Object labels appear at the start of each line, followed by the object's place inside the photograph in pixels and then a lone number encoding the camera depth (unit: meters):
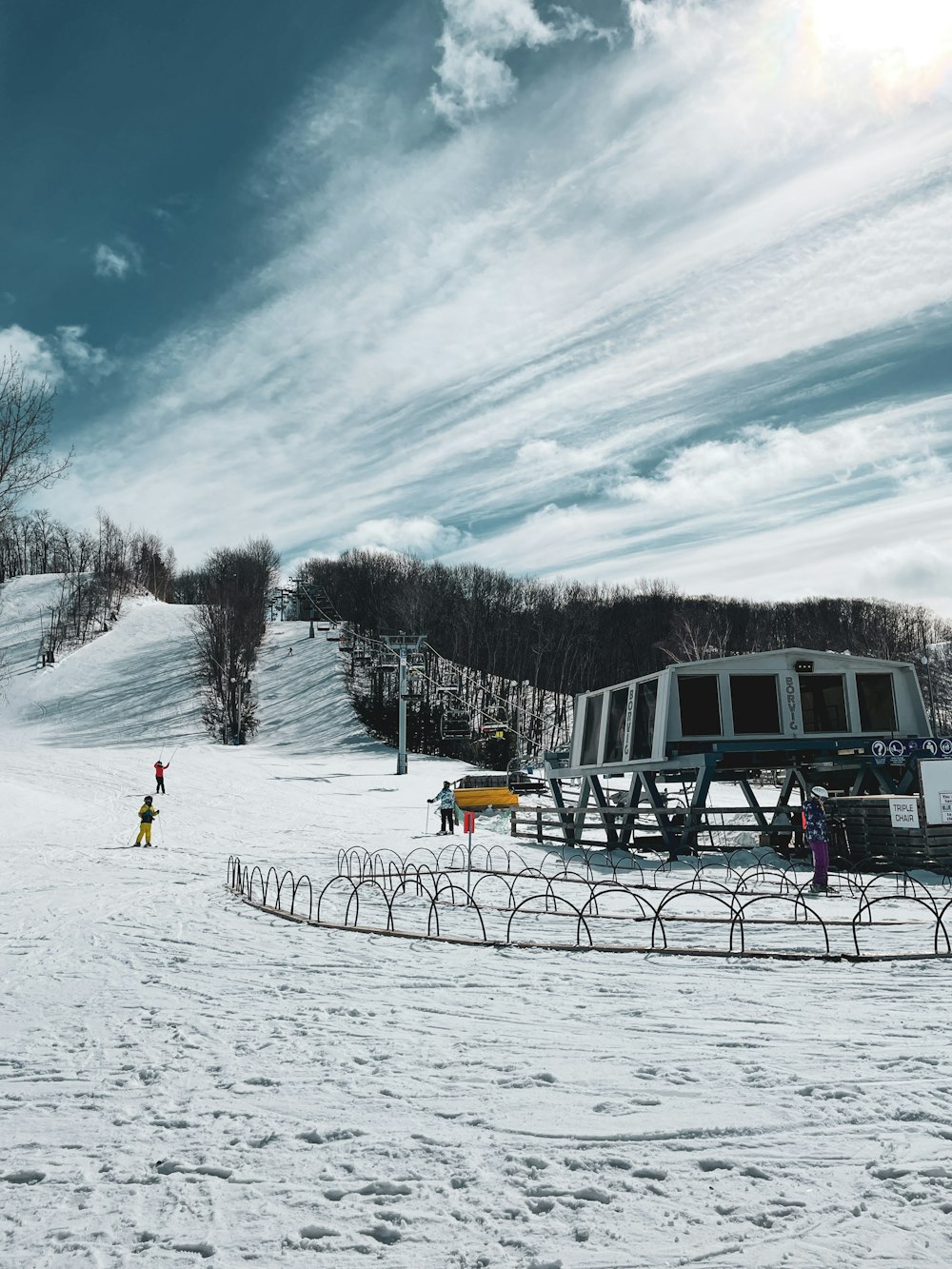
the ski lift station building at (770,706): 19.11
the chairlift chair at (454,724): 42.16
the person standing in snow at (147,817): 21.16
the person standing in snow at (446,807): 23.75
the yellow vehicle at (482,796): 30.17
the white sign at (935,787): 15.35
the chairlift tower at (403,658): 39.66
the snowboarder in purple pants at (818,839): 13.32
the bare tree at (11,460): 19.77
